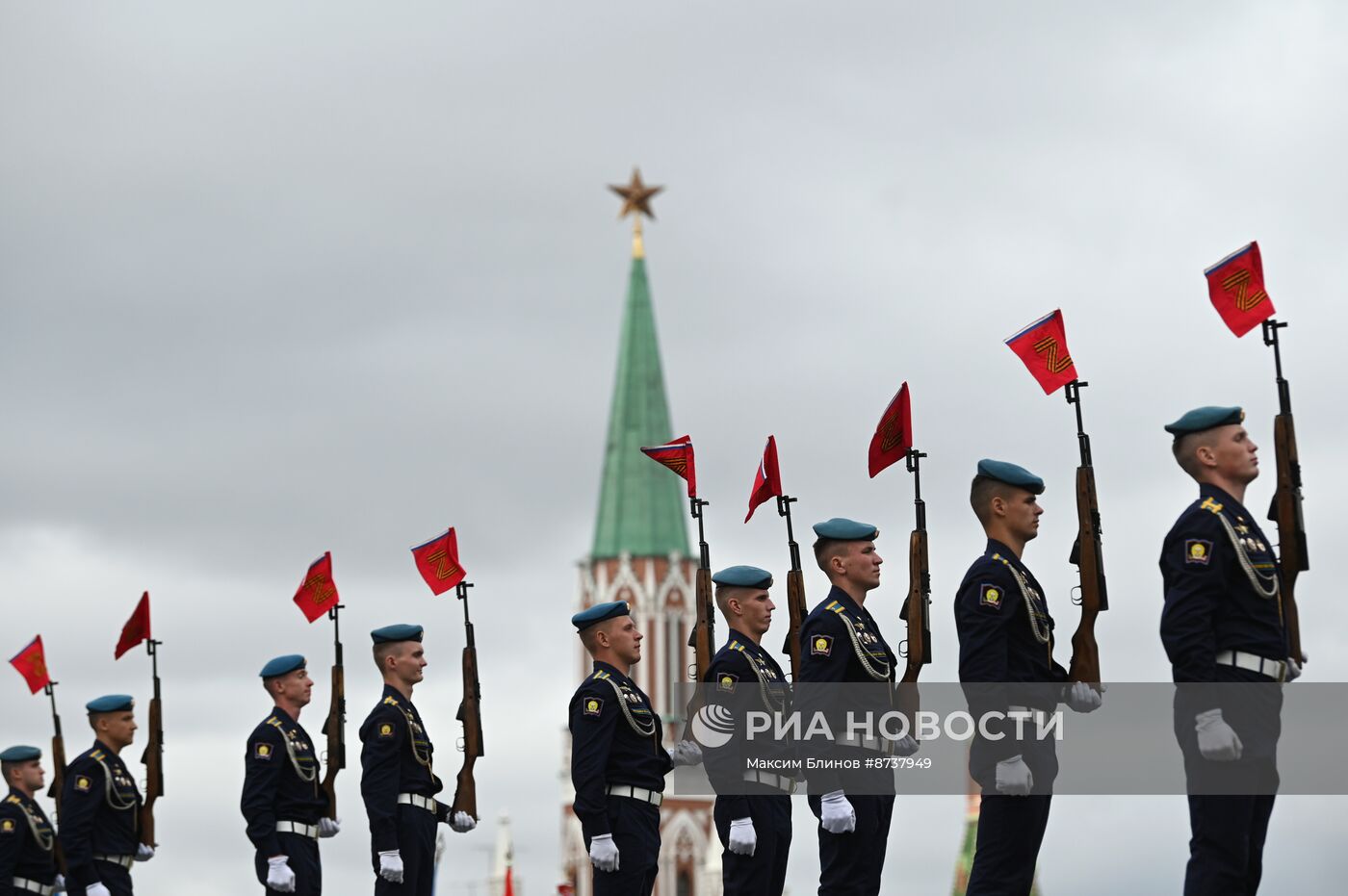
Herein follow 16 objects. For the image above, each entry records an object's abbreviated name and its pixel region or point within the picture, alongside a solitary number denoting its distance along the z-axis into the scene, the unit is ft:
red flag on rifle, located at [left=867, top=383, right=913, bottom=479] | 43.88
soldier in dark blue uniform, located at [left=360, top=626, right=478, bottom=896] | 46.39
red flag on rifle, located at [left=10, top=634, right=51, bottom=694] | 62.95
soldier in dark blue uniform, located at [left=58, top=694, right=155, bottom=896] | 52.34
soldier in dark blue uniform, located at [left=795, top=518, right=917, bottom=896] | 38.73
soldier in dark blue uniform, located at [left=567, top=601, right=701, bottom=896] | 38.37
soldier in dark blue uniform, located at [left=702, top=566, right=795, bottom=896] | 40.70
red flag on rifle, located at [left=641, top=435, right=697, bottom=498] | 49.52
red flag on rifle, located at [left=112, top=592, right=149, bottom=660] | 57.52
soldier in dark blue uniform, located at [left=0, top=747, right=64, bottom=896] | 57.31
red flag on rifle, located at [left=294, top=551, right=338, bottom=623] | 55.16
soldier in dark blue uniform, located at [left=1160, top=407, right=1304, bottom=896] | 31.65
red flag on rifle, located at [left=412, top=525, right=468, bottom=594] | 53.57
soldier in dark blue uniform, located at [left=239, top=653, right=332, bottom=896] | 47.26
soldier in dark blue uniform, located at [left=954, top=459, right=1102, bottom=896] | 34.35
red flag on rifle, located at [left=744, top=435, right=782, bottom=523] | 47.75
